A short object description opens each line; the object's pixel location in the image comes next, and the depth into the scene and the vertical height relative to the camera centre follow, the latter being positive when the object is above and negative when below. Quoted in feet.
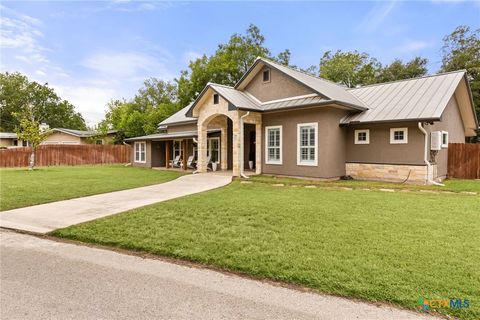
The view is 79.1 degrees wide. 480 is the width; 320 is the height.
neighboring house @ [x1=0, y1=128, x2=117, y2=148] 110.52 +6.21
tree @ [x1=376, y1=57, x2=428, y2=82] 93.56 +27.71
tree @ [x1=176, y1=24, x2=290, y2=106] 105.70 +33.69
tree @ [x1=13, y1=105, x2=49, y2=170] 63.16 +4.37
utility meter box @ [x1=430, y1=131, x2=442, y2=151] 37.73 +1.86
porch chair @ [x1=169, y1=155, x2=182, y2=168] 69.15 -2.26
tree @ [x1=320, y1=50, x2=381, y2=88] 105.70 +31.29
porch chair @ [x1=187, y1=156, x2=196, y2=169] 64.80 -2.01
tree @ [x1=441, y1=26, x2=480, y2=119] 80.12 +29.65
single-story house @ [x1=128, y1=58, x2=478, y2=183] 38.75 +4.71
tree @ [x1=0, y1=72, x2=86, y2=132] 159.43 +29.29
